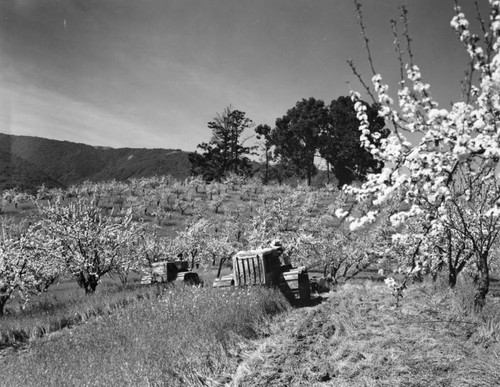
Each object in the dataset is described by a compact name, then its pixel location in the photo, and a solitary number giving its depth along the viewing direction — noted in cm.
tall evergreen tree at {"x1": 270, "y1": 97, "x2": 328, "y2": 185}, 6278
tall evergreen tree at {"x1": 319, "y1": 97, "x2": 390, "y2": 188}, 5772
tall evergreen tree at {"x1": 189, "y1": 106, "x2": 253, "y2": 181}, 6988
